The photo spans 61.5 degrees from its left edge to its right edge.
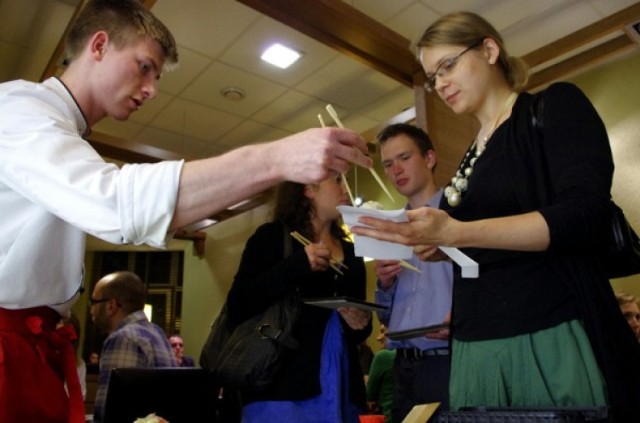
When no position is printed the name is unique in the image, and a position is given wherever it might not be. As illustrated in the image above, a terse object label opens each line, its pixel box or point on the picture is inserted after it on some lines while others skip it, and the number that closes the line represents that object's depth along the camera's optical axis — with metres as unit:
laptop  1.87
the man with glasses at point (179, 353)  4.38
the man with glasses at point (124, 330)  2.45
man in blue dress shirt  1.63
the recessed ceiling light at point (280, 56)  4.01
